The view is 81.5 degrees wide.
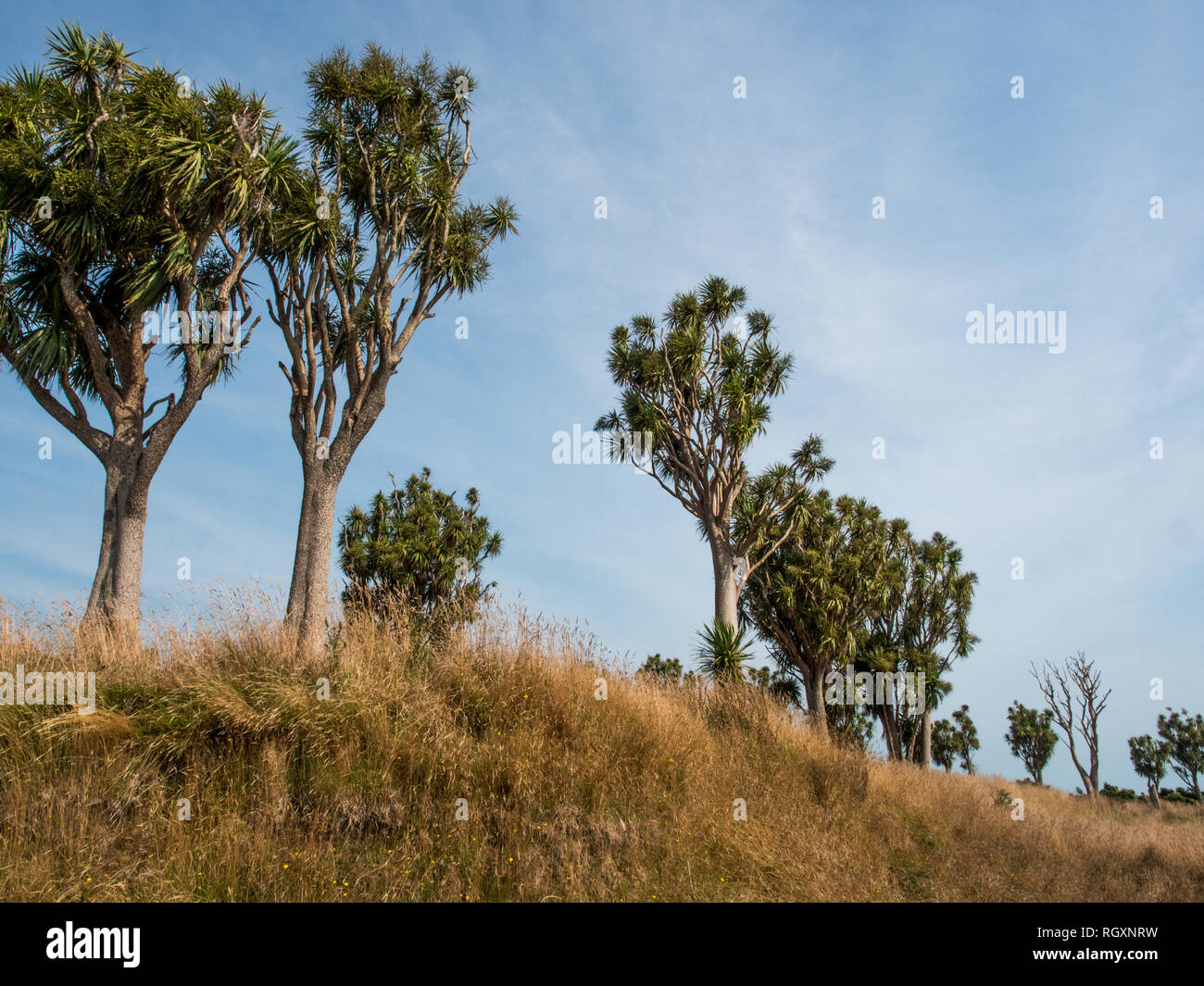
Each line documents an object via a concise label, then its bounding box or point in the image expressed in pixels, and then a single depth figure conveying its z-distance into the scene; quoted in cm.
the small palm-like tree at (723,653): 1631
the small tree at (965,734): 4991
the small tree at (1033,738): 4759
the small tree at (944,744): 4878
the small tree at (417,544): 2823
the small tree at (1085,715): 2844
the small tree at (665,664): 3869
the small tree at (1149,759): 4366
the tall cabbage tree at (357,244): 1447
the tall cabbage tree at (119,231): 1377
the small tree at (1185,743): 4259
